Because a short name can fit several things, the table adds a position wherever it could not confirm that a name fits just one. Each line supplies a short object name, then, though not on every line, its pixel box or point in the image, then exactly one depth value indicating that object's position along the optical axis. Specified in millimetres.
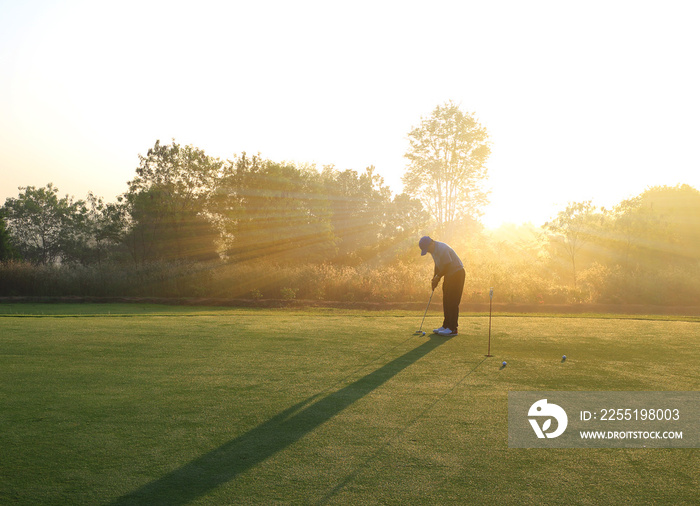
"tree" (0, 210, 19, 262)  31422
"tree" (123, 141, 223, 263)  41500
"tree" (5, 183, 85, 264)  55594
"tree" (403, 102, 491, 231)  41688
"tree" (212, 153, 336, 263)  39250
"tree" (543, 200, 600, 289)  29047
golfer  10094
